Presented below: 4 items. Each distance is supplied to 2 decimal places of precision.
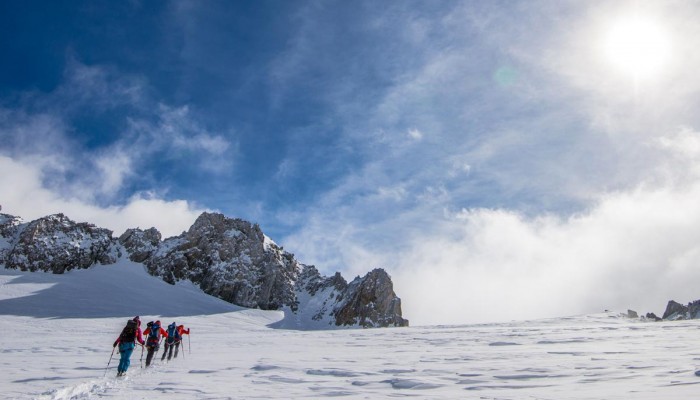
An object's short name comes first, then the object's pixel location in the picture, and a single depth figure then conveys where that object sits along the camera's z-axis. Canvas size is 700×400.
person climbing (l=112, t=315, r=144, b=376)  13.73
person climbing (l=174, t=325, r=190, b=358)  20.32
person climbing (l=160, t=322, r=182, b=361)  19.66
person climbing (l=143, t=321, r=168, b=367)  17.02
